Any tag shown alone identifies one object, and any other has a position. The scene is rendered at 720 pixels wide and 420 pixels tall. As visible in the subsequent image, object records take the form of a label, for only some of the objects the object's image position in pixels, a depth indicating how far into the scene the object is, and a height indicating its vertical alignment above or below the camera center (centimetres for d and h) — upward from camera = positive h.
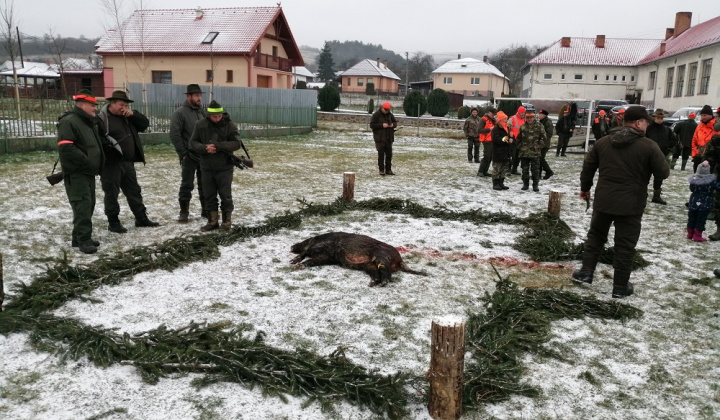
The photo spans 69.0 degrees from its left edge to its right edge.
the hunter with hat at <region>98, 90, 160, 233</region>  663 -55
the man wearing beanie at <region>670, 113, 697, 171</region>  1356 -28
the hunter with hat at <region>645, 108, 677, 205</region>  1004 -16
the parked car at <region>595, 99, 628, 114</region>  3294 +111
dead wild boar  531 -148
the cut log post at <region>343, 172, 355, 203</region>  886 -120
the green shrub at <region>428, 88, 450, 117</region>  3550 +98
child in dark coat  706 -100
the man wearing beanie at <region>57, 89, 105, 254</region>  580 -57
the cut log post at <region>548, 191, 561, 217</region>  803 -127
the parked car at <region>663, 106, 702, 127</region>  2108 +34
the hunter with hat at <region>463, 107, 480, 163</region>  1509 -32
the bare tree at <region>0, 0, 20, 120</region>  2049 +263
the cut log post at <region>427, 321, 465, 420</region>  297 -145
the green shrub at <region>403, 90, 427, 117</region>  3256 +87
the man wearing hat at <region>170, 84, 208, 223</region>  720 -32
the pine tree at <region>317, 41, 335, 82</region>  9656 +879
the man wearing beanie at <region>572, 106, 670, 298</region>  492 -56
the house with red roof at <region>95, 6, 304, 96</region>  3491 +424
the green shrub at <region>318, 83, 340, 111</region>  3378 +102
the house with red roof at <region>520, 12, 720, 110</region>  3644 +447
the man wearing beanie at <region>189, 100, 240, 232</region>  681 -57
